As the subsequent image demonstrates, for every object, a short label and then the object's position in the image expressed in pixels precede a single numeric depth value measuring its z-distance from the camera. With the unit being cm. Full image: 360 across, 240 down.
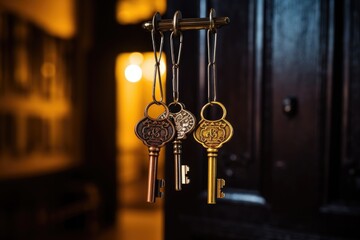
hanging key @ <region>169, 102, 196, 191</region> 30
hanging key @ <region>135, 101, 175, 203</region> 30
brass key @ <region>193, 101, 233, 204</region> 29
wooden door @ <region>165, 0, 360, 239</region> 45
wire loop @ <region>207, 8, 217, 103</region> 28
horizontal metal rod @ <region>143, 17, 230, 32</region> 28
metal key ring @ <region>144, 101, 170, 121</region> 30
